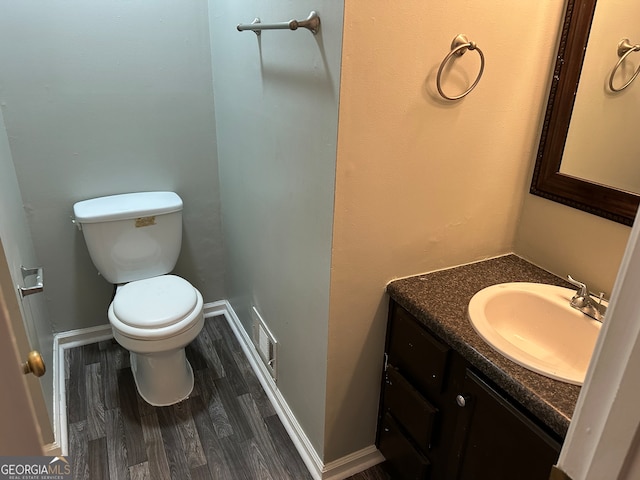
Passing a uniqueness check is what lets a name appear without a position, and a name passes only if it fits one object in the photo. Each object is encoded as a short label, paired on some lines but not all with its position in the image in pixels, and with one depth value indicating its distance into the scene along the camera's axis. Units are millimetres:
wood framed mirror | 1233
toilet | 1832
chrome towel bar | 1153
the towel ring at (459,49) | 1178
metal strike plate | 1467
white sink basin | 1217
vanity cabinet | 1021
